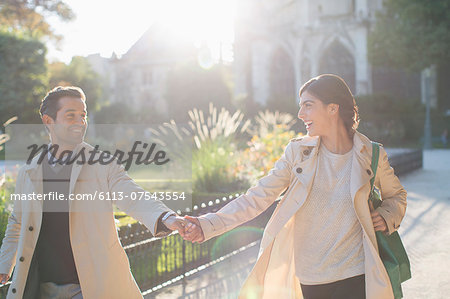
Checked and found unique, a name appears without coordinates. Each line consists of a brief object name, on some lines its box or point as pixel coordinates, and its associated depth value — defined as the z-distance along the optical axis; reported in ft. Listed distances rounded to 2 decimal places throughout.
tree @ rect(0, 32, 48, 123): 100.38
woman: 8.77
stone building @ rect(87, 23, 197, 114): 189.26
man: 8.41
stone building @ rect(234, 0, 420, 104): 130.00
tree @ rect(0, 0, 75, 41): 89.35
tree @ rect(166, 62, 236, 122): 97.50
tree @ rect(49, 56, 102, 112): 133.31
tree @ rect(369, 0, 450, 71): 91.81
